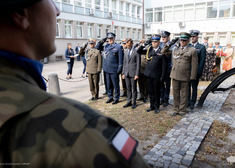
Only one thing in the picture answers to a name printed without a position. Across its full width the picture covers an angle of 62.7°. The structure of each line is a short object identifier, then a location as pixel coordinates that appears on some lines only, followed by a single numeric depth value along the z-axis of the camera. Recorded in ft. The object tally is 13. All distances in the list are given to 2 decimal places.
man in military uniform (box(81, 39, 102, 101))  22.00
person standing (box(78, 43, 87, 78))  27.84
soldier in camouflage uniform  1.65
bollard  20.90
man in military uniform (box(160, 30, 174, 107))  20.45
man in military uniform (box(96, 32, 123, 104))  21.04
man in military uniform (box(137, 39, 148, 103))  22.22
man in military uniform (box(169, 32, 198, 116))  16.72
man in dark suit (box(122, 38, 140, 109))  19.48
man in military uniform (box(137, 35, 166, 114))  17.84
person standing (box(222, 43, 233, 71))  36.98
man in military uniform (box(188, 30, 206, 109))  18.70
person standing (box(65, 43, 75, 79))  33.37
